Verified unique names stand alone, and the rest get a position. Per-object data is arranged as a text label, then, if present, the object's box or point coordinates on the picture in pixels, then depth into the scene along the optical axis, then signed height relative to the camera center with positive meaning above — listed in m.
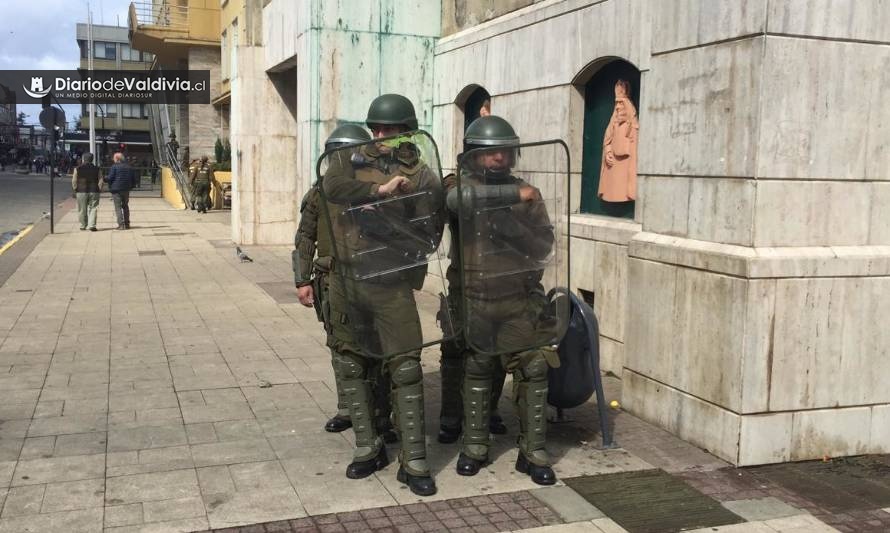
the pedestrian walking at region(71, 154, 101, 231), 18.86 -0.64
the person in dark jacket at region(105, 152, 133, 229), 19.08 -0.56
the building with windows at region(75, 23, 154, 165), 90.50 +5.63
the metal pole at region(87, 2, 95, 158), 50.30 +5.48
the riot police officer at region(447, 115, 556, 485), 4.41 -0.60
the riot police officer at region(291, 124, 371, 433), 5.21 -0.55
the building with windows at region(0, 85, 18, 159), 94.04 +3.70
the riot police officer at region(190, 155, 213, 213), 26.23 -0.72
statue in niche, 7.11 +0.18
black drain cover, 4.18 -1.67
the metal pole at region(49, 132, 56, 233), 19.15 +0.18
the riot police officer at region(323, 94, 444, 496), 4.35 -0.39
